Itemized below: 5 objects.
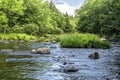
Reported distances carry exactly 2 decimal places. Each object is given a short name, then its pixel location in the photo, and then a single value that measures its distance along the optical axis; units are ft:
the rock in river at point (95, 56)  57.32
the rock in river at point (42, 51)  65.06
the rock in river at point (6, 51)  66.91
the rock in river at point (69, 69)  40.59
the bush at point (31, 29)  160.52
